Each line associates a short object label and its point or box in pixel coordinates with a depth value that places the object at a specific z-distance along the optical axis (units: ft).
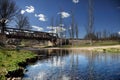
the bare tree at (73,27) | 127.44
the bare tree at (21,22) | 101.43
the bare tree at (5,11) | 78.55
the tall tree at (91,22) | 104.21
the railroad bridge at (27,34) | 77.82
